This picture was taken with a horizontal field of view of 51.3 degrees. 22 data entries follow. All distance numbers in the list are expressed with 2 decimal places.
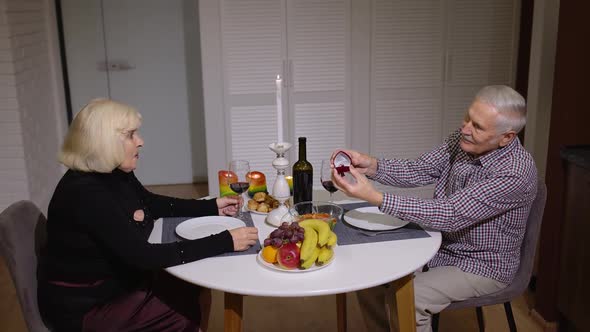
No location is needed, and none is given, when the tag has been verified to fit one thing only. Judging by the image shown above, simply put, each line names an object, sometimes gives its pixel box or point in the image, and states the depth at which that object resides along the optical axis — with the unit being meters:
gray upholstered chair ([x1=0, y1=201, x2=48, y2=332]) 1.75
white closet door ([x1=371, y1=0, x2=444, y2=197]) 3.85
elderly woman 1.71
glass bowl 1.90
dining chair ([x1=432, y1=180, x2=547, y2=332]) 2.03
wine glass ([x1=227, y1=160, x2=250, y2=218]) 2.04
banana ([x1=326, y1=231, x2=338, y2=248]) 1.70
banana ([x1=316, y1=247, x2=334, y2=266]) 1.66
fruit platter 1.64
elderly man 1.87
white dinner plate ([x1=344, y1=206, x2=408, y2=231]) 1.94
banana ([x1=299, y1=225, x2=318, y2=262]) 1.62
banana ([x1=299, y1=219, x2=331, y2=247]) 1.66
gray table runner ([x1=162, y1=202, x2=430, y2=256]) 1.84
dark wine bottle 2.02
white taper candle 1.89
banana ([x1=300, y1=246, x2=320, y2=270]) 1.63
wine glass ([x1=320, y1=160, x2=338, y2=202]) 1.99
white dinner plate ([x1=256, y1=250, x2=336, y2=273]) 1.65
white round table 1.57
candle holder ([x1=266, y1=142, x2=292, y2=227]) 1.99
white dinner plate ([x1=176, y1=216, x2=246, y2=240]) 1.91
